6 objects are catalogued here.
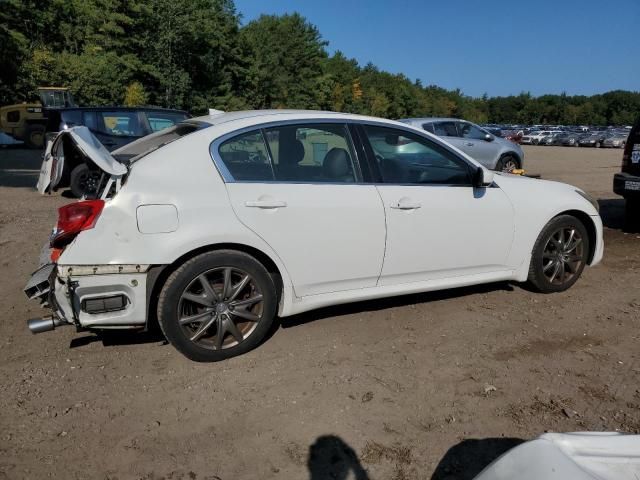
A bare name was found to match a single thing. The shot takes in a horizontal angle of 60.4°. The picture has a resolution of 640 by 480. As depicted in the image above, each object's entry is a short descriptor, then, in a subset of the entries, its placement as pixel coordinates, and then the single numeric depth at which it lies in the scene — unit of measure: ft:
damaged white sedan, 10.76
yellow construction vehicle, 83.61
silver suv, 46.93
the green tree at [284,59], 183.01
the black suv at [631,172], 23.72
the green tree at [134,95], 125.29
